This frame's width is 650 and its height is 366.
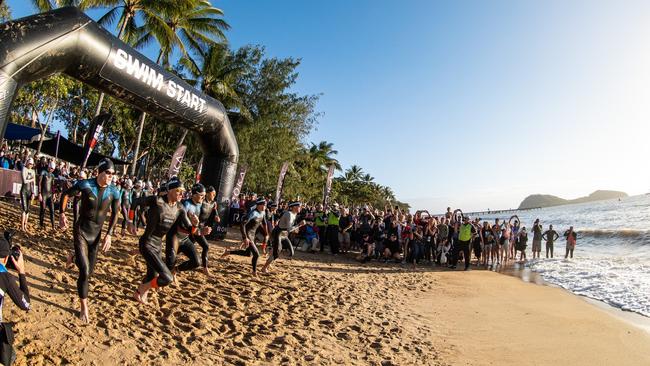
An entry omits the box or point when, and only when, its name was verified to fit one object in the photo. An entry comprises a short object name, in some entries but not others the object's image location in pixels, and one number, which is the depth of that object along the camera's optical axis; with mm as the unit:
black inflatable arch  4805
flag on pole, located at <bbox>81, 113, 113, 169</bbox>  10508
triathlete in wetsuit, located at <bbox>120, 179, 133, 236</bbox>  9188
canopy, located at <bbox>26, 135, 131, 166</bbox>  17984
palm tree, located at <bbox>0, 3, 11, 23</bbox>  17597
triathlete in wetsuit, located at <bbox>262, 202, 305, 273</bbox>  8523
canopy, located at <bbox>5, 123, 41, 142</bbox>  17555
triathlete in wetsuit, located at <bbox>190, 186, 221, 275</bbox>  7211
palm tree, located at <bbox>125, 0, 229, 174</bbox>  17438
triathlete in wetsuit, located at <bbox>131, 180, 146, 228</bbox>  11810
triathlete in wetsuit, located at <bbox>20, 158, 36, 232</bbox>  8516
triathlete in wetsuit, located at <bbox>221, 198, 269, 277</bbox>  8109
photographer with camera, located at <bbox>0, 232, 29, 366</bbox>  2324
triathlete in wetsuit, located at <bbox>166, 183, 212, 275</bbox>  6031
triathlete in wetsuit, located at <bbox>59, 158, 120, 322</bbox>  4691
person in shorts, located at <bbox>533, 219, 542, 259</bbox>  17203
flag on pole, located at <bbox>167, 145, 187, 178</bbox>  13547
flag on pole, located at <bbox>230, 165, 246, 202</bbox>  15180
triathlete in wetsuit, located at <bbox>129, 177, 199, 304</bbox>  5227
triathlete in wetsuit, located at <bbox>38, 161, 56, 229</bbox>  9203
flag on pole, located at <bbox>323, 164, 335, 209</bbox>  20308
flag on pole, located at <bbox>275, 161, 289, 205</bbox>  19375
